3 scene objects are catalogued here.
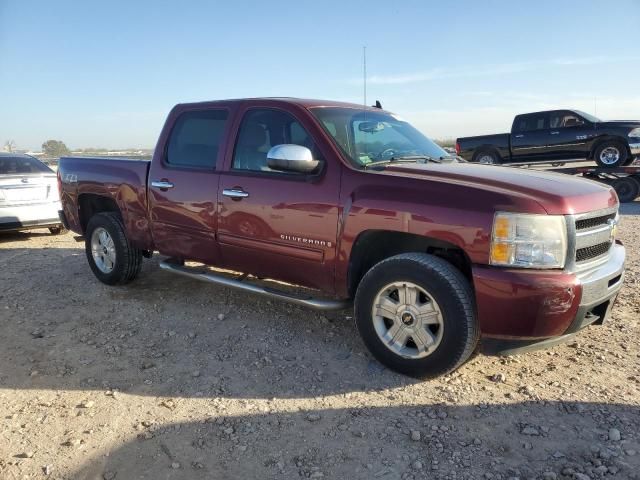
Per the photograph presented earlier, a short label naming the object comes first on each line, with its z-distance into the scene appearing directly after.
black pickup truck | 12.38
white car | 7.83
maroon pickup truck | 2.95
